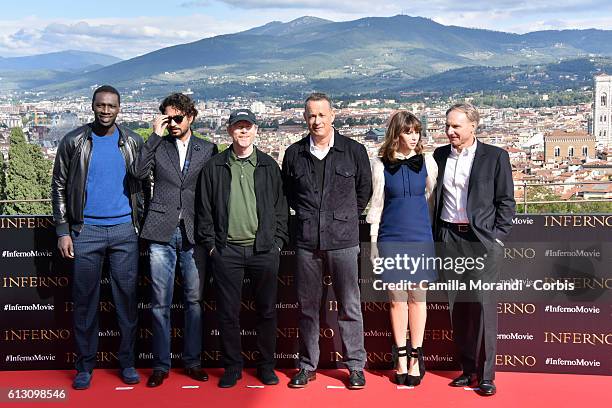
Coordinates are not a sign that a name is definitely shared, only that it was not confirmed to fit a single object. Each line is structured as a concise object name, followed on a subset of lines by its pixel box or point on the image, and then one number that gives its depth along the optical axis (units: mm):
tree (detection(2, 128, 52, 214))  27906
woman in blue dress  3896
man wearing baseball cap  3941
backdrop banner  4340
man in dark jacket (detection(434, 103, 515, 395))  3873
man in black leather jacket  3979
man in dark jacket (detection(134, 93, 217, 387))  4004
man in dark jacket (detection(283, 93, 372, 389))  3914
